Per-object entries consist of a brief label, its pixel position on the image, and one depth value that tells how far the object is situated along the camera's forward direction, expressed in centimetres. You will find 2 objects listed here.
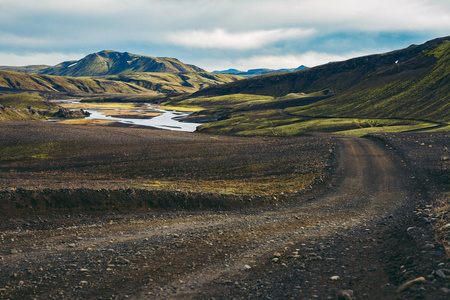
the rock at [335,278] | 1130
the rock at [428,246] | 1199
